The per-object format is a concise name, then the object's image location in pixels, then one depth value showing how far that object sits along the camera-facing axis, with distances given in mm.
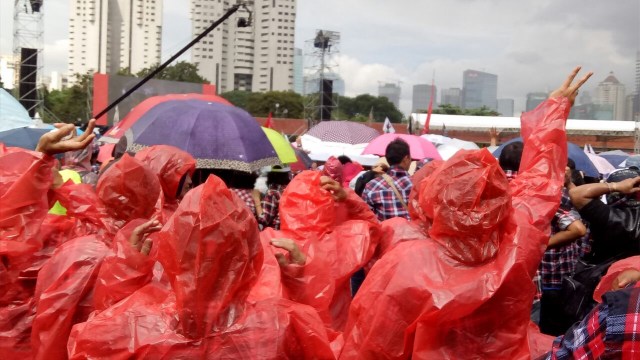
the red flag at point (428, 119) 14036
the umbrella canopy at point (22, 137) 6918
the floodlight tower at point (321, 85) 44969
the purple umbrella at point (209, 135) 4871
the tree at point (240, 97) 74525
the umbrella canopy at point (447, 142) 12359
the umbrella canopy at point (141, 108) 5879
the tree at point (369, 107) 92500
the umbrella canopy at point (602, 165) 9704
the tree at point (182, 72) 64062
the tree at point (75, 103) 50756
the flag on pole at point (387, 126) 14445
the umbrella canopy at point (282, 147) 7659
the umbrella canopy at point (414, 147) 9273
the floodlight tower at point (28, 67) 34031
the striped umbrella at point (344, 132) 11977
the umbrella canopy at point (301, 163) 9773
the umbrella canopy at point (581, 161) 6695
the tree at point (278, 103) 66312
